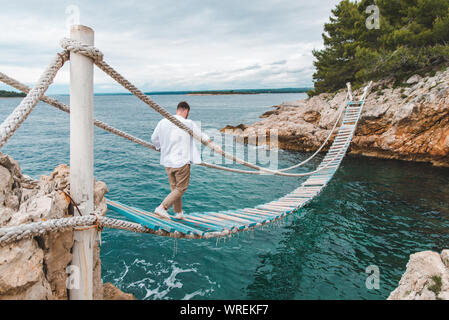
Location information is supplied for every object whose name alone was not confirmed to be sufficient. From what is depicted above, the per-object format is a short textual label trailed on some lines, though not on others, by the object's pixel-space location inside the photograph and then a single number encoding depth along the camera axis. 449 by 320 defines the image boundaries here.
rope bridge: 1.99
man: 4.00
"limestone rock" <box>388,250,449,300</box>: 3.23
